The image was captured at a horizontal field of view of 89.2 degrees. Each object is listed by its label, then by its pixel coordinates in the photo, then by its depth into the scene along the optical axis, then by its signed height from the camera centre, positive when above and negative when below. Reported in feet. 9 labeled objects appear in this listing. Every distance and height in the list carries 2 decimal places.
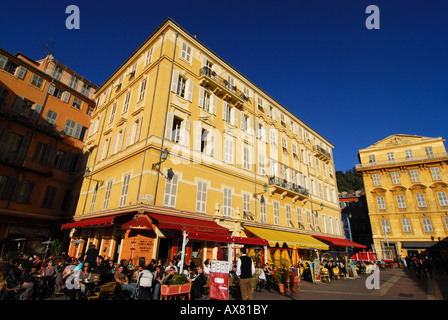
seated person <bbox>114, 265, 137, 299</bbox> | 23.98 -3.84
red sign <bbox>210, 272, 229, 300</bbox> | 24.85 -4.06
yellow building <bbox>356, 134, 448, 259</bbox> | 102.30 +26.99
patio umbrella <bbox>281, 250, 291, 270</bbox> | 36.97 -2.10
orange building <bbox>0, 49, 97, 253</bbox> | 56.08 +24.07
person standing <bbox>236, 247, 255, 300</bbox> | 24.27 -2.80
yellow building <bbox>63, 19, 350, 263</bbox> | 40.45 +18.07
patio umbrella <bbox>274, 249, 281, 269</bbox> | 39.43 -2.42
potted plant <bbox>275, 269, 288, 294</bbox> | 34.88 -4.30
